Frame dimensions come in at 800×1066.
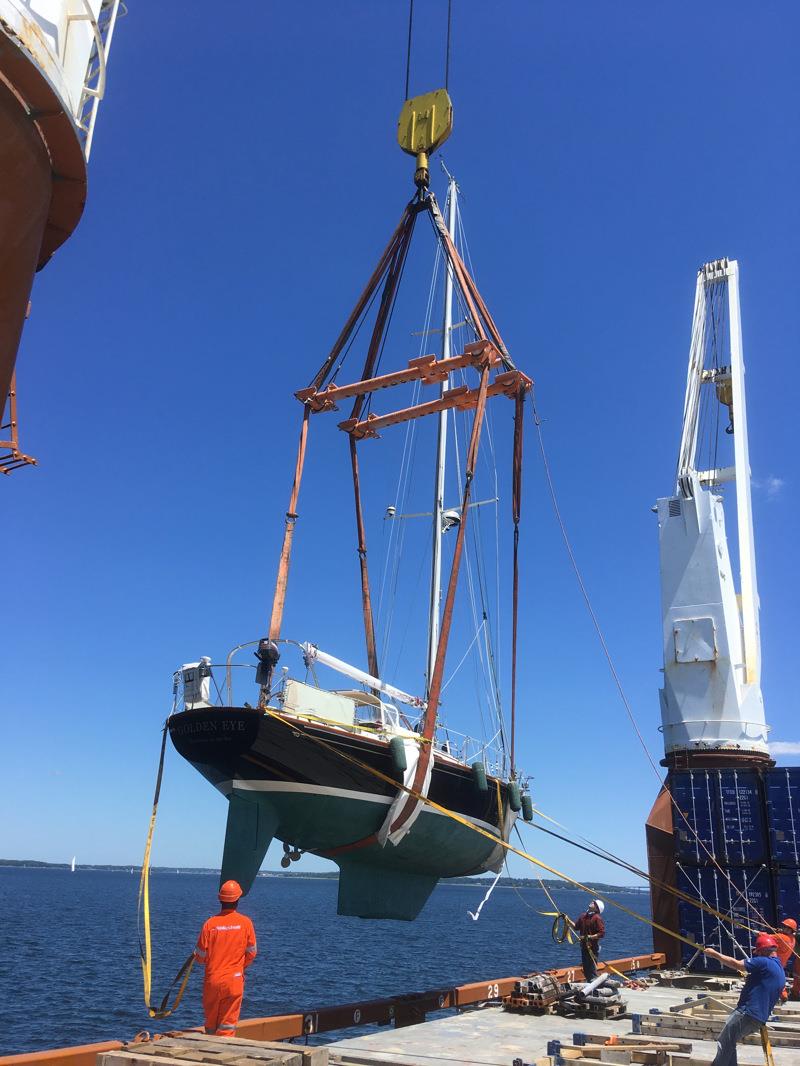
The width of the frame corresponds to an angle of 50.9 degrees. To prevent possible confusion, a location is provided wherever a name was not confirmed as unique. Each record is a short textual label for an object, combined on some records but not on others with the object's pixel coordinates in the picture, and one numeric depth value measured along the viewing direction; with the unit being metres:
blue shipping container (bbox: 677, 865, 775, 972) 17.02
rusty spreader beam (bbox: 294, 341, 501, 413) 18.41
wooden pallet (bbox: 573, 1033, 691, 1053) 8.77
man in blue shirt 7.58
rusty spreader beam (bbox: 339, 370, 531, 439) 19.48
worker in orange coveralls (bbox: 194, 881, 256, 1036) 7.05
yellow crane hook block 20.08
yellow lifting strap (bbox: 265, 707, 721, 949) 12.58
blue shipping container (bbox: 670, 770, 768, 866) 17.72
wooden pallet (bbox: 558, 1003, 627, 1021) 11.28
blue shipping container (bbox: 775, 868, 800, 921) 17.02
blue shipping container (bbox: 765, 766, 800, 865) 17.25
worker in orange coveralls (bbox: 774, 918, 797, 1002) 10.76
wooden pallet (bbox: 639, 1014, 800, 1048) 9.98
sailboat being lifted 14.23
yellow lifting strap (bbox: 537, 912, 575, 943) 13.20
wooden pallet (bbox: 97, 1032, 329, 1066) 5.32
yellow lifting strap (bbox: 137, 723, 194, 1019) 9.45
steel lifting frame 18.11
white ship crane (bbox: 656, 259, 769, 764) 21.30
